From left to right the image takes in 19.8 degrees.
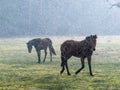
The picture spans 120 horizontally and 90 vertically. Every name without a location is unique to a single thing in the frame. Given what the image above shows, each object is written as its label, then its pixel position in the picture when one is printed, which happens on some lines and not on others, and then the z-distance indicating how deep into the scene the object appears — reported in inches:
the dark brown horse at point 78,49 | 775.1
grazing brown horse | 1148.5
